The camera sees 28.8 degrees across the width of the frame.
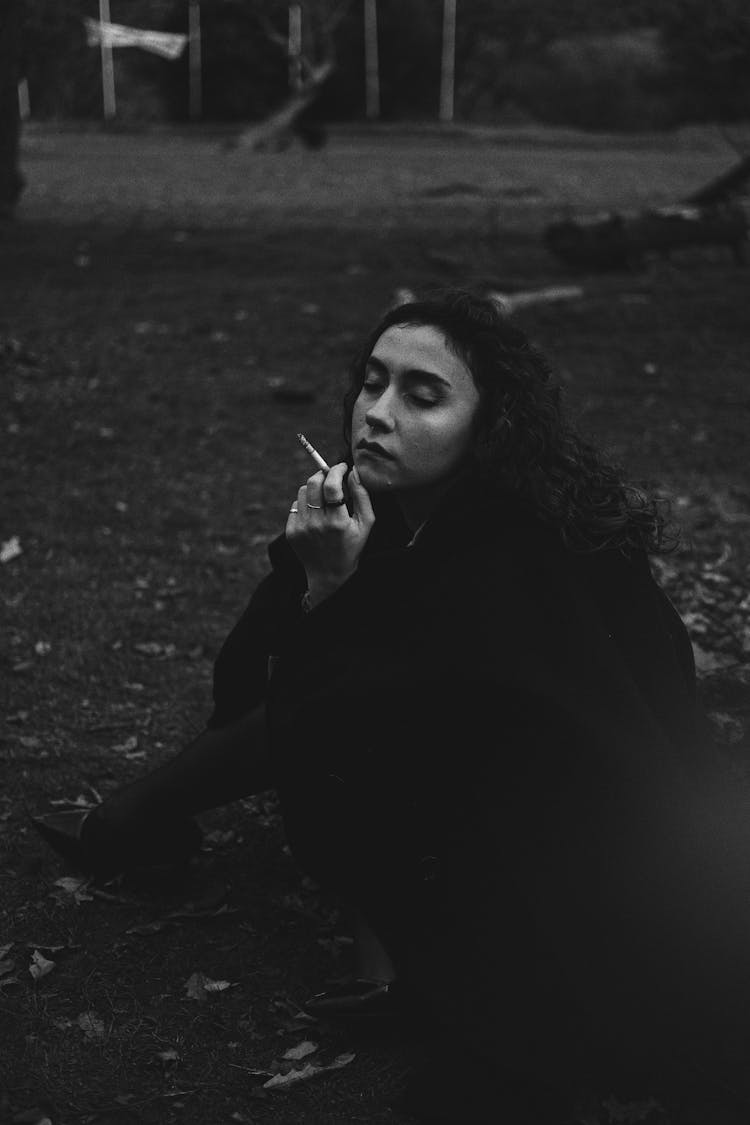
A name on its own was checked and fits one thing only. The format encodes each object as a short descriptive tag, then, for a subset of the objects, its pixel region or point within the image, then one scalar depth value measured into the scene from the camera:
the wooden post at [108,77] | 35.06
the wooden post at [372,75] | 33.25
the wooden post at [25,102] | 33.90
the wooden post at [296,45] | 32.75
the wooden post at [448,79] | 34.16
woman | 2.78
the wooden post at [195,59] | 33.91
